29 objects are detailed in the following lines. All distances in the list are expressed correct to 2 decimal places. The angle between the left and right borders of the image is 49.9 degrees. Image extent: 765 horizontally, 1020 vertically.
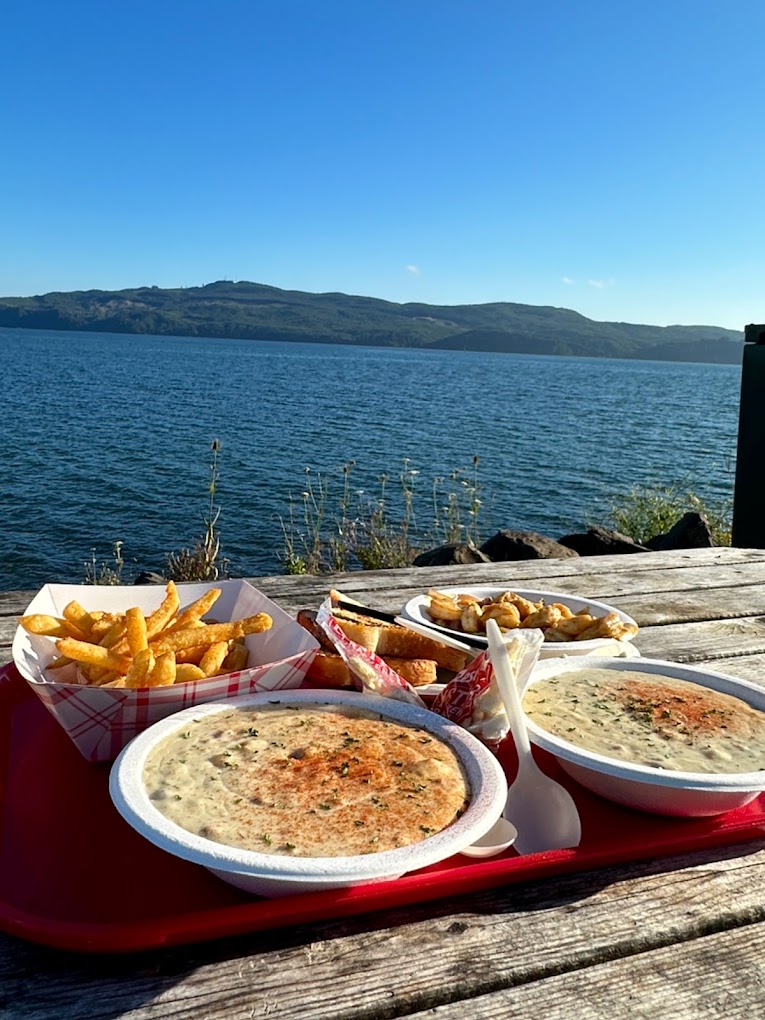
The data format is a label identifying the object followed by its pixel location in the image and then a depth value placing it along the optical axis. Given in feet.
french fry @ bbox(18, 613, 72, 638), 1.48
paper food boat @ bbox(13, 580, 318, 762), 1.25
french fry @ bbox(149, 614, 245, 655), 1.46
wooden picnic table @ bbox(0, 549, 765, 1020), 0.86
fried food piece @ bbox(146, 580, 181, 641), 1.52
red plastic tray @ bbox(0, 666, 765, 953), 0.92
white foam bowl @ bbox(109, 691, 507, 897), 0.90
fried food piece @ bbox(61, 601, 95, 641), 1.56
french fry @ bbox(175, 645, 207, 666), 1.49
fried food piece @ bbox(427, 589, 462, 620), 1.85
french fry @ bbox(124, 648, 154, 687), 1.31
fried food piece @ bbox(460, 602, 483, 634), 1.81
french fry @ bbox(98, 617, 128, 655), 1.44
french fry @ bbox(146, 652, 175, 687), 1.30
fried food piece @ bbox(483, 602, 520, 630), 1.81
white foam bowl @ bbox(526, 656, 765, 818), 1.12
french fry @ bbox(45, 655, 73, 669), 1.49
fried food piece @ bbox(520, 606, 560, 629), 1.81
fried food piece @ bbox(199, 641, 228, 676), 1.40
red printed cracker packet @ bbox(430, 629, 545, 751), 1.30
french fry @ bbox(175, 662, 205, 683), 1.34
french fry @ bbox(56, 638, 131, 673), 1.35
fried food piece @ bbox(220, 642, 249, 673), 1.49
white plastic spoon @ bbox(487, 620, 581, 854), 1.13
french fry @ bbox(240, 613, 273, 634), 1.52
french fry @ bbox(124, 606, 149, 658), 1.40
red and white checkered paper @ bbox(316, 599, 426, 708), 1.38
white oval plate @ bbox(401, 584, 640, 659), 1.68
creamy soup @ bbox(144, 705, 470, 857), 1.00
